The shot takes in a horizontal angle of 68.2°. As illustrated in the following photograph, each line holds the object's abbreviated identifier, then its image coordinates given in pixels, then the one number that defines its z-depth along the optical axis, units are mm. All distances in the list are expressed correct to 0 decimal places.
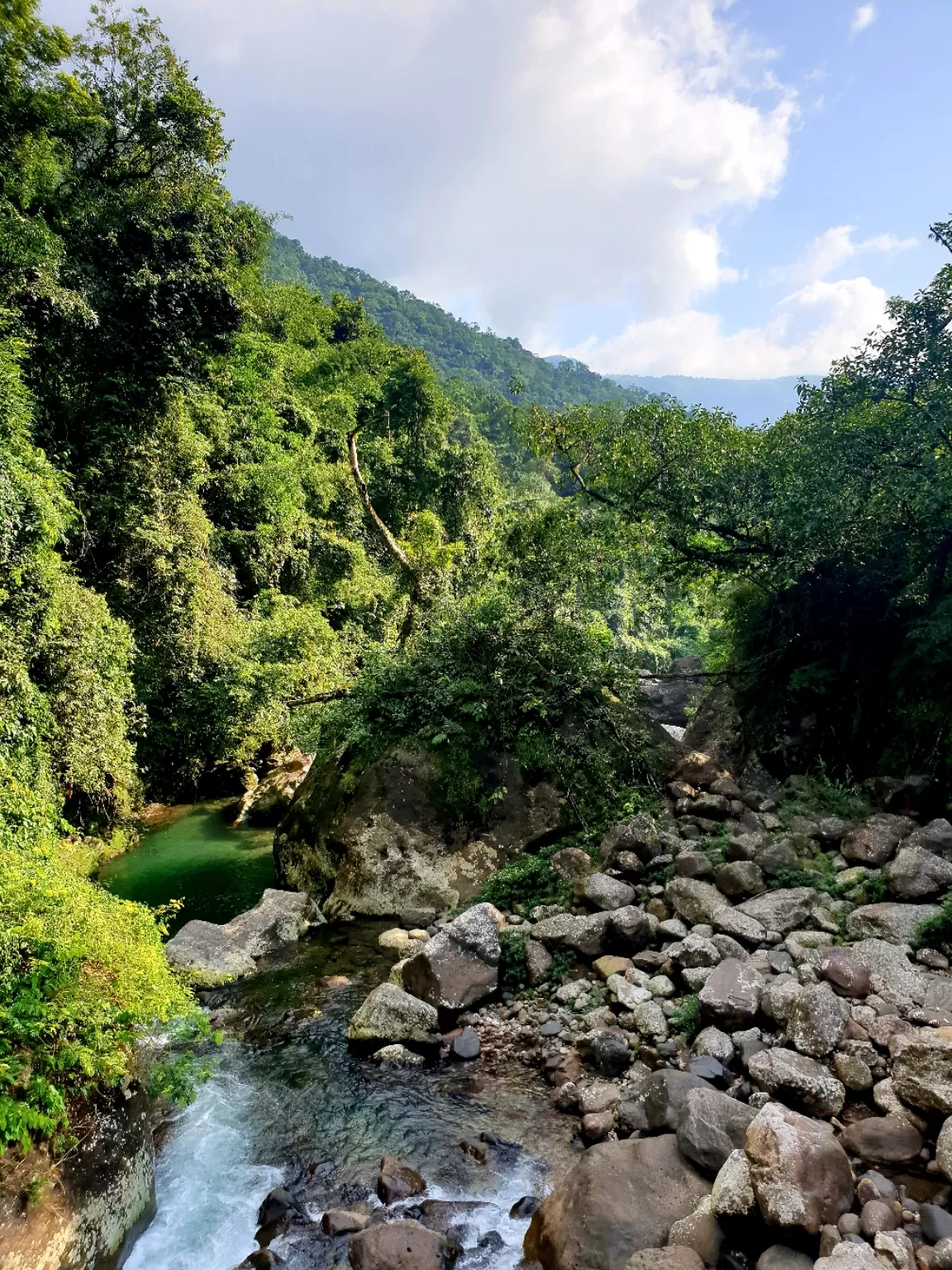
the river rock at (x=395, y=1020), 8055
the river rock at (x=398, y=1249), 5004
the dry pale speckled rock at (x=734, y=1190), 4633
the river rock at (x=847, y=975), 6719
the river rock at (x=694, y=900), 8695
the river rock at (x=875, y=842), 8906
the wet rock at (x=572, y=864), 10734
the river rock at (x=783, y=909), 8125
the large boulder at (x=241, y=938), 9898
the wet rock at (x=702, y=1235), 4605
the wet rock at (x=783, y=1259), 4309
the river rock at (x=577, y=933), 8945
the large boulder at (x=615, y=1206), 4879
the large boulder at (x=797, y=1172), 4441
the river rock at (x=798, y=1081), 5617
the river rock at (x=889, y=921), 7457
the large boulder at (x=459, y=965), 8609
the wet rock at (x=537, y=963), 8852
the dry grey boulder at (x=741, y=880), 8906
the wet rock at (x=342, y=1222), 5520
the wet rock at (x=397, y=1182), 5914
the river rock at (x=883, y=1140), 5086
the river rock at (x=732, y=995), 6785
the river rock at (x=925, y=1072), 5246
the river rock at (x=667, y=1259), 4457
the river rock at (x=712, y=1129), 5254
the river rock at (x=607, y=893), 9484
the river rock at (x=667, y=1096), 5785
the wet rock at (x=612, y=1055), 7188
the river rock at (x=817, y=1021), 6121
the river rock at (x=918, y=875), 7934
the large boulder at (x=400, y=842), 11750
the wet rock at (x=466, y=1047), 7902
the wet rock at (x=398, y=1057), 7852
